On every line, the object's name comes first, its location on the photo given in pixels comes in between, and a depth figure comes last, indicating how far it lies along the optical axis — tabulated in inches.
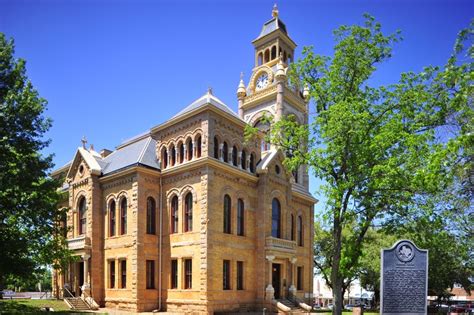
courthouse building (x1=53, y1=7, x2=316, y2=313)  1067.3
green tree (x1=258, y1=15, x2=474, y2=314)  719.1
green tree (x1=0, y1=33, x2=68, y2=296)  823.7
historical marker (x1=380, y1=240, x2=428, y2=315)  530.3
